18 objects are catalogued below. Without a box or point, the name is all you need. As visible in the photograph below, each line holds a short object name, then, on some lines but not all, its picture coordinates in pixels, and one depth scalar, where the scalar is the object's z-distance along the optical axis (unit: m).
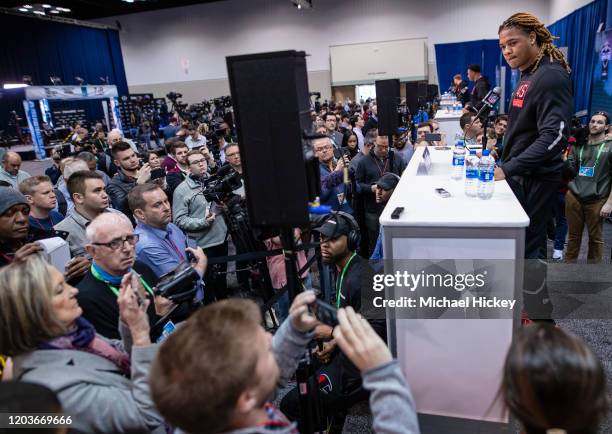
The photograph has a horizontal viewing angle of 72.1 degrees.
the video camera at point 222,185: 2.60
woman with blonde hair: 1.09
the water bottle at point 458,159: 2.52
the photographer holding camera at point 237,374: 0.80
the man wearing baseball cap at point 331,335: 2.02
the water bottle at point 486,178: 1.95
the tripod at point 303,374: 1.46
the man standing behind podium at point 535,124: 2.03
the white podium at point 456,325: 1.71
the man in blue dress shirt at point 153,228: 2.50
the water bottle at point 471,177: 2.02
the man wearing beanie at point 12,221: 2.21
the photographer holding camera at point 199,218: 3.36
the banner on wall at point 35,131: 11.70
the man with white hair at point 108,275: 1.71
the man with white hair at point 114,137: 5.65
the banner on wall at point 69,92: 11.95
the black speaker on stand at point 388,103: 3.35
